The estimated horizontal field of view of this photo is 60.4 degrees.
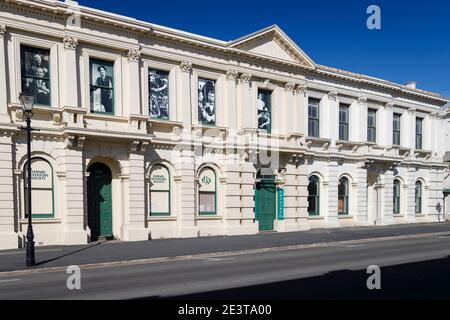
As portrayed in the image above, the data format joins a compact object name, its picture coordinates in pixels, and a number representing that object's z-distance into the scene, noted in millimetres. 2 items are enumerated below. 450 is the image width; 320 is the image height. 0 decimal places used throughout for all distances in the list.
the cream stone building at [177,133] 16188
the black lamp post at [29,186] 11609
